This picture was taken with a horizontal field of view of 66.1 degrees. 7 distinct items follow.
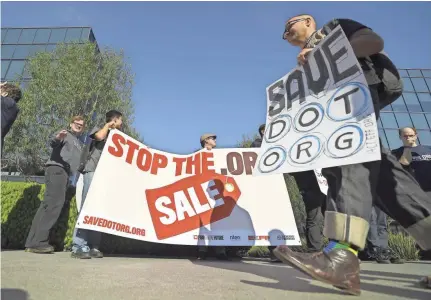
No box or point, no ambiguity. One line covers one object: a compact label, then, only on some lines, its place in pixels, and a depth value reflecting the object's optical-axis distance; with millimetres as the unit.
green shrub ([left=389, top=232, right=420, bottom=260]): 5145
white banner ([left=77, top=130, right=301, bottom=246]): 4117
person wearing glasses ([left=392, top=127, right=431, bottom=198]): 3268
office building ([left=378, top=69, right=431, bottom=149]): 20922
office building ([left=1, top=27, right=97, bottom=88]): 23547
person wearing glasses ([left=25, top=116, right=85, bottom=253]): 4199
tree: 16578
